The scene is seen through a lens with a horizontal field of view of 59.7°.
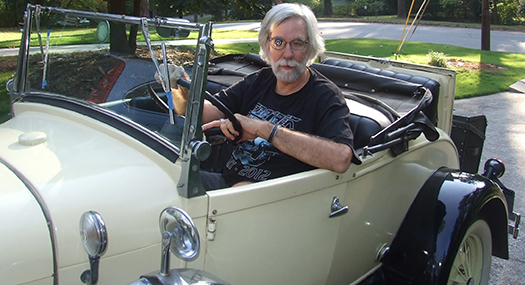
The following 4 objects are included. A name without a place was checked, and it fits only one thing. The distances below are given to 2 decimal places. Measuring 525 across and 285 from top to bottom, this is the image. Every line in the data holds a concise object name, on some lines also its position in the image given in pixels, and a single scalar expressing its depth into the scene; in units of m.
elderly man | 1.85
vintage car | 1.36
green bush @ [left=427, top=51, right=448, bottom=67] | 9.14
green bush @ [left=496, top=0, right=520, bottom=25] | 24.60
